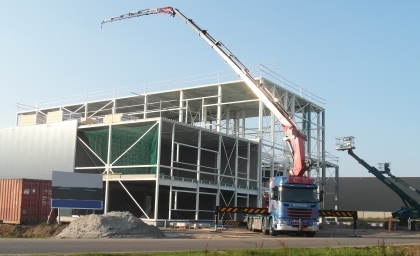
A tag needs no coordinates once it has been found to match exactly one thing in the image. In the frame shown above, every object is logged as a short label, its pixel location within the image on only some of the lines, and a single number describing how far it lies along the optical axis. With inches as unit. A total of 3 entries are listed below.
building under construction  1467.8
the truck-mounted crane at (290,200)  1085.1
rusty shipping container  1170.6
